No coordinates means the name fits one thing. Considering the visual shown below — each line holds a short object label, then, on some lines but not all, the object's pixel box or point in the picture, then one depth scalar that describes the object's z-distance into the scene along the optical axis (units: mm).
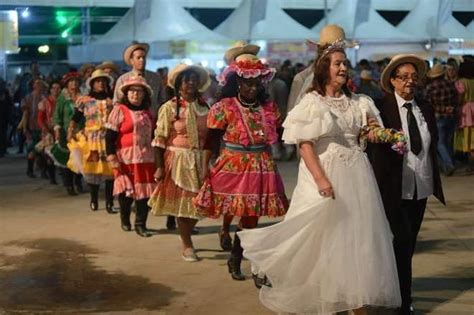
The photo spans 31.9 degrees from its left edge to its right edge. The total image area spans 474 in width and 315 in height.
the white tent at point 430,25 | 25547
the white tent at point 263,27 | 23438
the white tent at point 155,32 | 21844
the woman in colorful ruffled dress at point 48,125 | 13799
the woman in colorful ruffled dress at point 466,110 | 13992
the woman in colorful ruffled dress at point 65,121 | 12078
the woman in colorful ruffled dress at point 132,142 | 9141
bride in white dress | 5230
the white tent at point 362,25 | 24766
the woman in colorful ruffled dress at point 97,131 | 10734
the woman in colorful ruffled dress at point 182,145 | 7938
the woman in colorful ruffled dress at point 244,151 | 6844
